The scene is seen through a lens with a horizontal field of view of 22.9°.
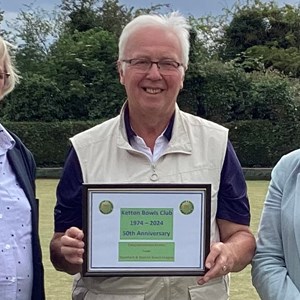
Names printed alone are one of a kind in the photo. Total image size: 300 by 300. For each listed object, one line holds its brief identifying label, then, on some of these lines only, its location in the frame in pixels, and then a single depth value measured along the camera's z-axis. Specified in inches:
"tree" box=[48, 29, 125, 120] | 990.4
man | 124.9
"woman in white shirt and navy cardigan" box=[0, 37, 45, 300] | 118.2
